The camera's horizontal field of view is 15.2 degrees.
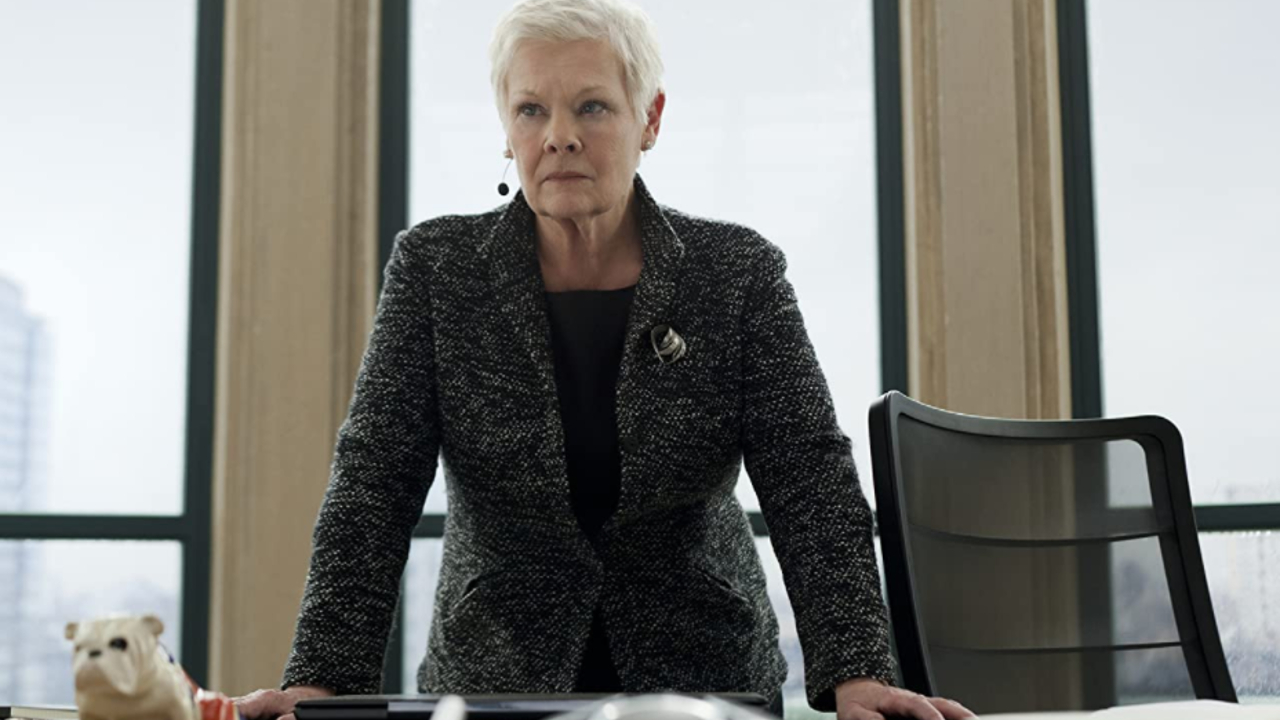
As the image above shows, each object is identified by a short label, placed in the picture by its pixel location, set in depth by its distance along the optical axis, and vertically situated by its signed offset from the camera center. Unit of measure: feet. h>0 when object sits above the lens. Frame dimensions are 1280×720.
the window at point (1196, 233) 20.11 +2.38
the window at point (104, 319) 19.76 +1.85
